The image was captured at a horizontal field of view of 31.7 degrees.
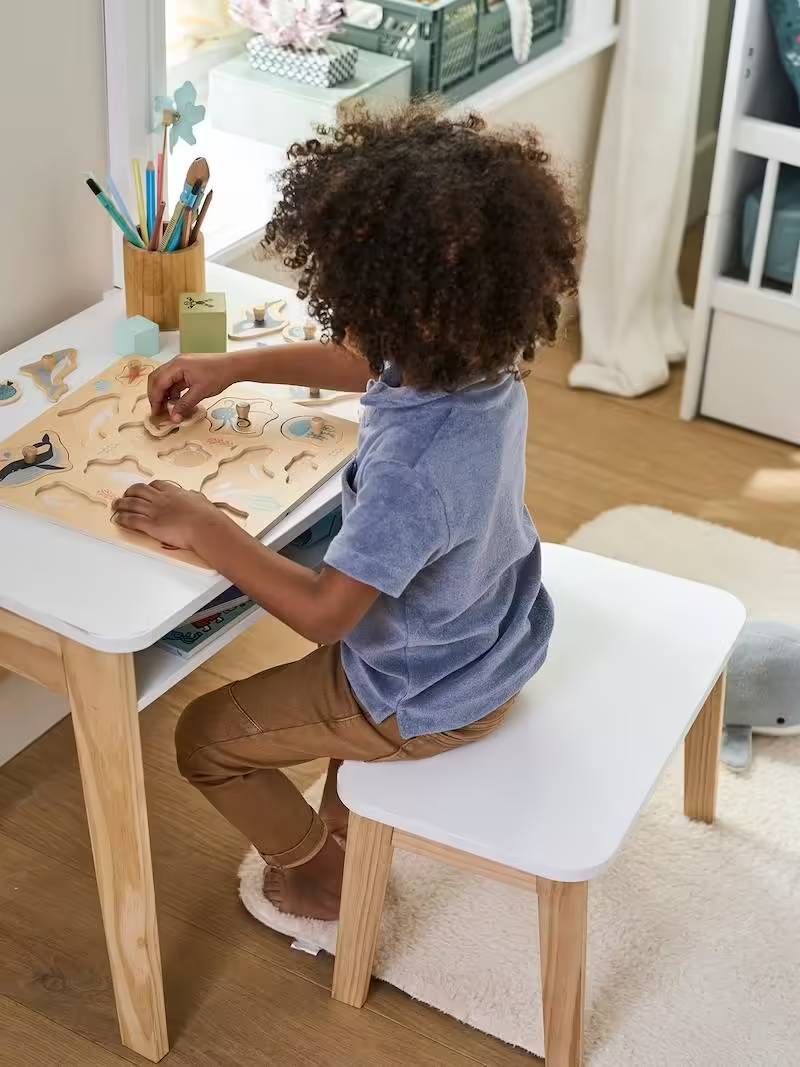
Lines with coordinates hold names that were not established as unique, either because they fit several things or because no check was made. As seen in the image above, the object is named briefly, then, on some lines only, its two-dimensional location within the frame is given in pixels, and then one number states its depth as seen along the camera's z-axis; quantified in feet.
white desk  3.92
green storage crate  7.80
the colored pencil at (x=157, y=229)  5.26
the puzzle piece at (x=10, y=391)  4.83
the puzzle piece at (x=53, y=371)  4.91
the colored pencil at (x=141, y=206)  5.22
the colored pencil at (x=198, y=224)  5.29
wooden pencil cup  5.22
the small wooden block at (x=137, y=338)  5.11
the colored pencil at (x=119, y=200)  5.24
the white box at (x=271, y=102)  7.38
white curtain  8.41
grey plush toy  6.19
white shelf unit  7.83
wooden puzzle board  4.31
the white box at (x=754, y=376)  8.38
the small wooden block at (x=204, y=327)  5.06
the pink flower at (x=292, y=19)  7.41
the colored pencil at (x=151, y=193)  5.21
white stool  4.21
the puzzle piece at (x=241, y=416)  4.75
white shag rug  5.05
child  3.79
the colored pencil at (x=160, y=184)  5.24
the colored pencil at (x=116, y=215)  5.12
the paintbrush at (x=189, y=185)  5.16
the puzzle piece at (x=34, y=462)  4.40
